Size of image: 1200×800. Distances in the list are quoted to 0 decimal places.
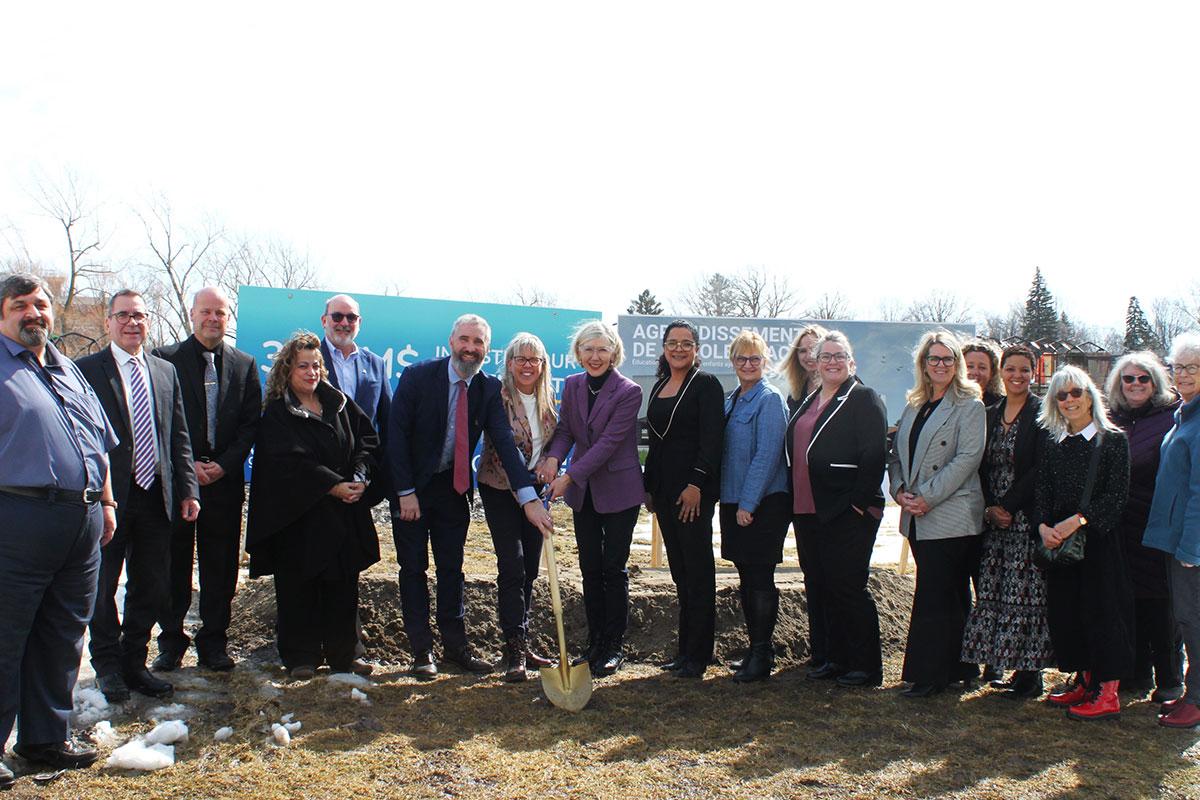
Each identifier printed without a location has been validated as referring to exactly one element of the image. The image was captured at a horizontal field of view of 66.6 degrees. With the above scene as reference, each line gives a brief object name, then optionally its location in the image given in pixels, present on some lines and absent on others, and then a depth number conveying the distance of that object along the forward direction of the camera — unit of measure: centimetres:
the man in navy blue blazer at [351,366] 535
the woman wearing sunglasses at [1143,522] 482
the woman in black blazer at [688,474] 508
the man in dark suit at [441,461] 500
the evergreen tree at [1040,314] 6359
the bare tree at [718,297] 5525
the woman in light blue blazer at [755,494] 504
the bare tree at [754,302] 5366
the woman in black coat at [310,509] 483
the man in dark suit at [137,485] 436
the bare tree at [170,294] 3675
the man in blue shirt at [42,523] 342
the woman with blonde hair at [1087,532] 442
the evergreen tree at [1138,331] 5866
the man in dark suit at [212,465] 488
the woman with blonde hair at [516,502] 511
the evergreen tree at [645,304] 5891
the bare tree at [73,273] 3634
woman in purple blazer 510
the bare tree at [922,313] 5820
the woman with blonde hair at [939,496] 471
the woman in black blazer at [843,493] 486
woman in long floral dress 471
